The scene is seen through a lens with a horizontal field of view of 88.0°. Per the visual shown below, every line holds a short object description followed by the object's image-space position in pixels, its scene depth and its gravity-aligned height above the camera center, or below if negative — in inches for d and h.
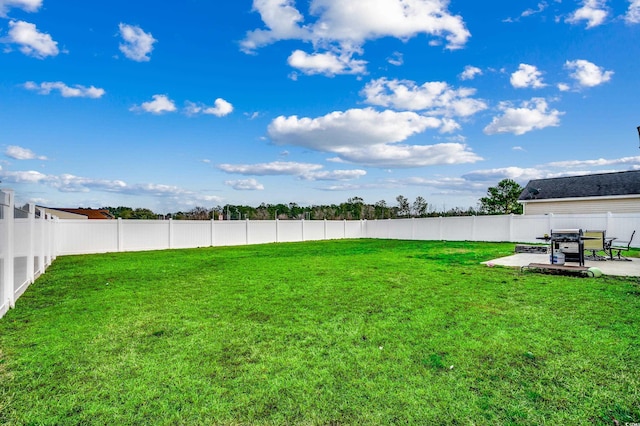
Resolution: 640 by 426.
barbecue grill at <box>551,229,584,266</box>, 312.0 -32.4
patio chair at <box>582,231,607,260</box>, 362.3 -34.0
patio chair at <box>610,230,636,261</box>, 569.6 -56.9
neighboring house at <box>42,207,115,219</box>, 1706.7 +3.7
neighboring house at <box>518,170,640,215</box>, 740.6 +41.1
